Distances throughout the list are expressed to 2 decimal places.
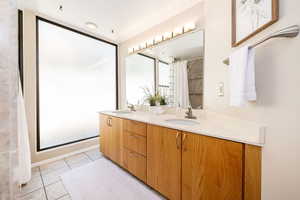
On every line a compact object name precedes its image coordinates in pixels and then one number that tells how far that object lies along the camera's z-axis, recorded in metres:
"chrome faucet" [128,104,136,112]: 2.55
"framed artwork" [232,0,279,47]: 0.70
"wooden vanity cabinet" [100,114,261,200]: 0.81
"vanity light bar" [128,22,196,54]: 1.78
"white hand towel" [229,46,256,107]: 0.78
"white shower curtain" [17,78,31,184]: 1.42
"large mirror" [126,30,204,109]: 1.72
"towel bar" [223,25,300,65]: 0.55
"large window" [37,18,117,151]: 2.06
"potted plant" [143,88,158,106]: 2.15
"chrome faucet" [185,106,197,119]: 1.63
